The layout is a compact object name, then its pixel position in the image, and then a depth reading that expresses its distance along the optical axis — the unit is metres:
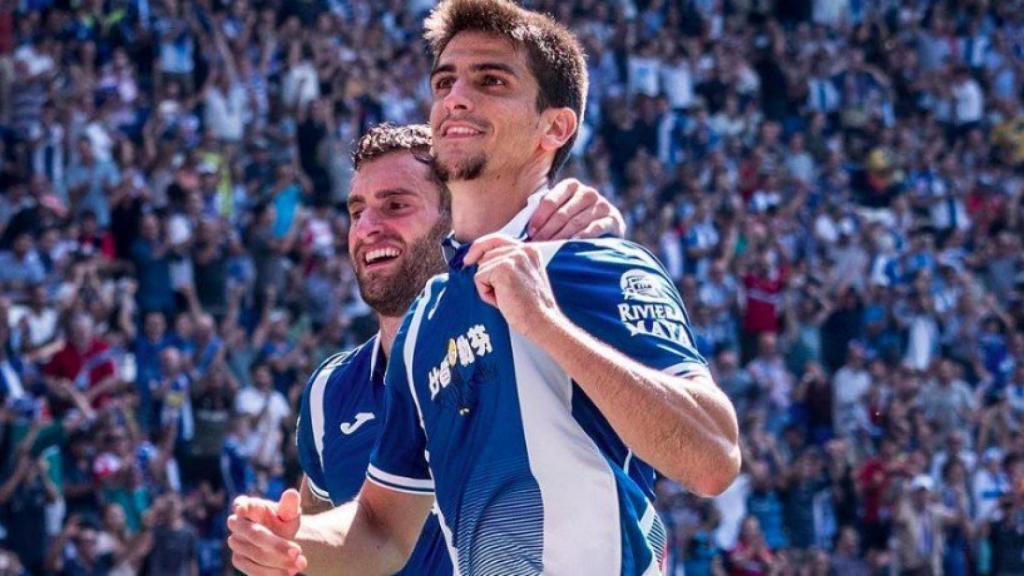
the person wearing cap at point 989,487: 19.70
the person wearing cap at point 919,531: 18.95
